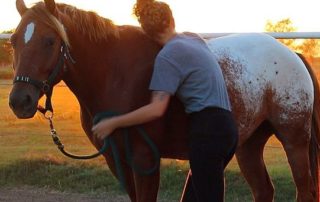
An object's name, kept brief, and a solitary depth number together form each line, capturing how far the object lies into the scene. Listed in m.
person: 4.30
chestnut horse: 4.58
